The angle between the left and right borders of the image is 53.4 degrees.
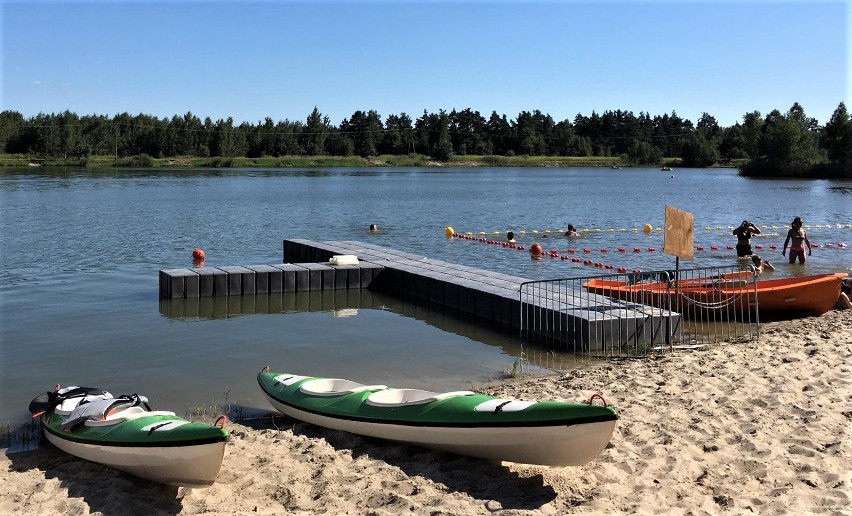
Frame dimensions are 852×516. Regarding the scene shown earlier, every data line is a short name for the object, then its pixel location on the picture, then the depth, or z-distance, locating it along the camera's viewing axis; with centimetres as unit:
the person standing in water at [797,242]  2406
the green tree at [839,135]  9925
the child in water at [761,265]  2066
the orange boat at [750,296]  1496
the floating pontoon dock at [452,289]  1298
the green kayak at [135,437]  697
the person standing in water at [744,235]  2492
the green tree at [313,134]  14175
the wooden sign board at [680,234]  1306
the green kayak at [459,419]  698
